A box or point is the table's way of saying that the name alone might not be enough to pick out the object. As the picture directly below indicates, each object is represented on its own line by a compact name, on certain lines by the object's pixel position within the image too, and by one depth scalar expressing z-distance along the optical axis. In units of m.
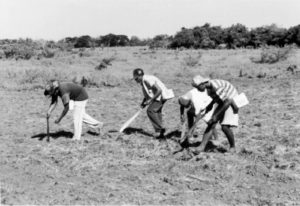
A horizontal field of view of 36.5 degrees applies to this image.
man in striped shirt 7.20
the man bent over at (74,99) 8.30
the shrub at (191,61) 23.56
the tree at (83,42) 49.18
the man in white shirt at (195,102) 8.23
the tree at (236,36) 39.66
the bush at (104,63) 23.30
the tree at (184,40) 41.06
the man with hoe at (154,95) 8.66
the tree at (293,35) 35.59
